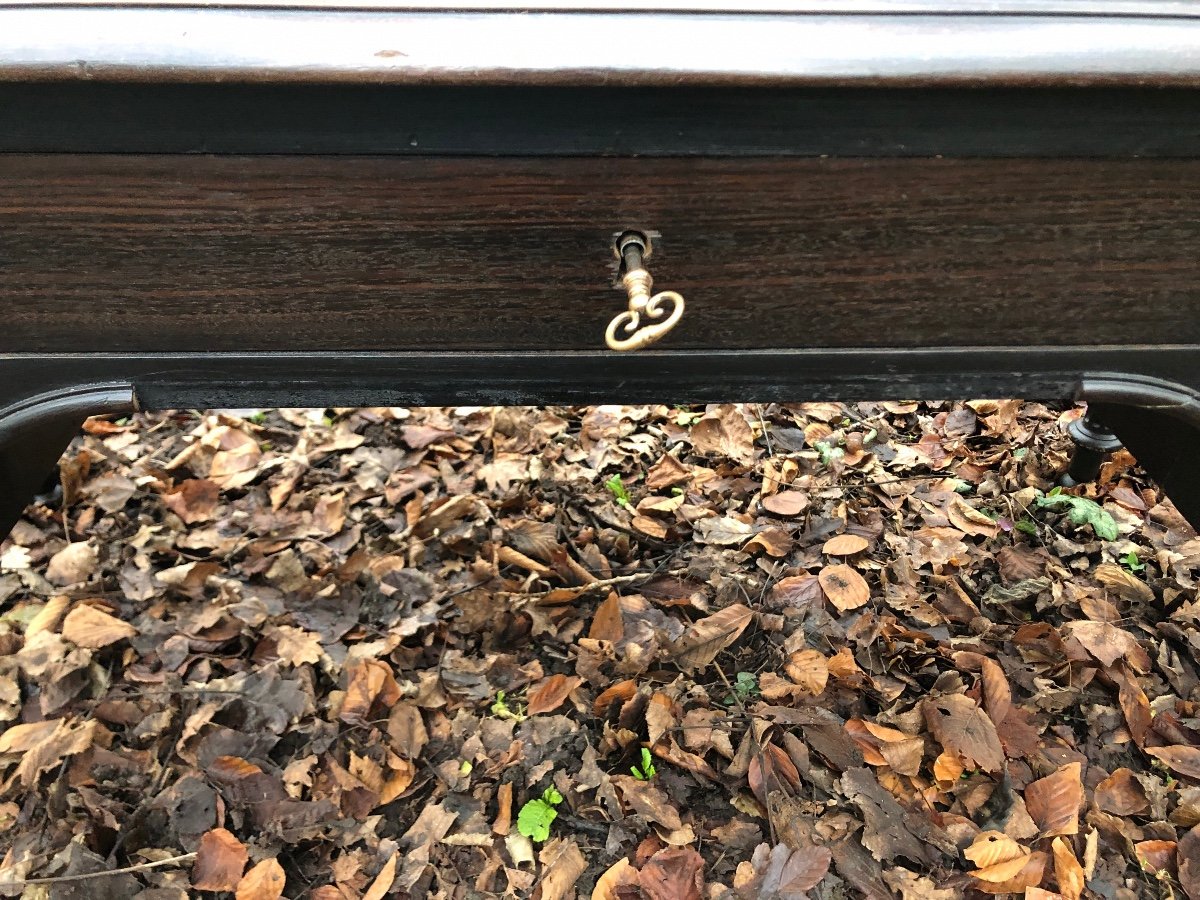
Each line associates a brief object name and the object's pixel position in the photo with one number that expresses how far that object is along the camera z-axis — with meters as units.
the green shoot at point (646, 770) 1.42
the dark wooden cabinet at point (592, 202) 0.69
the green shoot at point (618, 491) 1.98
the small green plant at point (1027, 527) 1.86
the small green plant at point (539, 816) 1.35
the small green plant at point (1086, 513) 1.83
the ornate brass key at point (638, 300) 0.81
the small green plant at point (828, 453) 2.09
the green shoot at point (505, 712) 1.51
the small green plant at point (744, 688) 1.52
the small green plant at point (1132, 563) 1.79
